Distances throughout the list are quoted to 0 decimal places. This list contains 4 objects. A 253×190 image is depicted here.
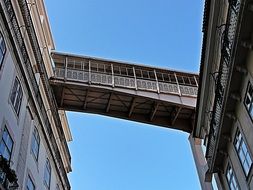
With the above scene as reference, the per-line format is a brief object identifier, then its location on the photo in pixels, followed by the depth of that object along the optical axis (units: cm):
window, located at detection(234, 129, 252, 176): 932
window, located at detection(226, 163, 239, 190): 1052
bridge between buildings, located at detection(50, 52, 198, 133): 1782
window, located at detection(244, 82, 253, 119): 878
